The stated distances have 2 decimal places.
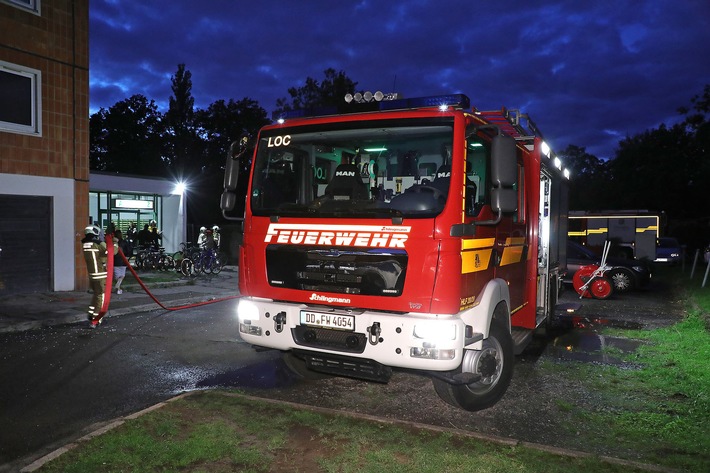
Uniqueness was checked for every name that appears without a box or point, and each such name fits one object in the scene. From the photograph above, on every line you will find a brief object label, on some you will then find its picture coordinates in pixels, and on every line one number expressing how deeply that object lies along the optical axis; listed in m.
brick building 12.53
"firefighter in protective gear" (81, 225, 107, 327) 9.39
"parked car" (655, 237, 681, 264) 28.11
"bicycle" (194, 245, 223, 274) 17.95
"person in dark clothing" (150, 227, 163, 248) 20.73
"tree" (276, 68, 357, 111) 41.75
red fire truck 4.58
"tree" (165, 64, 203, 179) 53.58
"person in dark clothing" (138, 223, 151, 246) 20.64
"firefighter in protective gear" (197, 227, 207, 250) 18.92
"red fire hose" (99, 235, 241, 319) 9.48
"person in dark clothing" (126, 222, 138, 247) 21.91
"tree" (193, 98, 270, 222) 49.69
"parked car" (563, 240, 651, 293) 15.70
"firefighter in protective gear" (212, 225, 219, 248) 19.66
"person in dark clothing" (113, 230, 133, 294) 12.55
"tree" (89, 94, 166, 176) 51.84
